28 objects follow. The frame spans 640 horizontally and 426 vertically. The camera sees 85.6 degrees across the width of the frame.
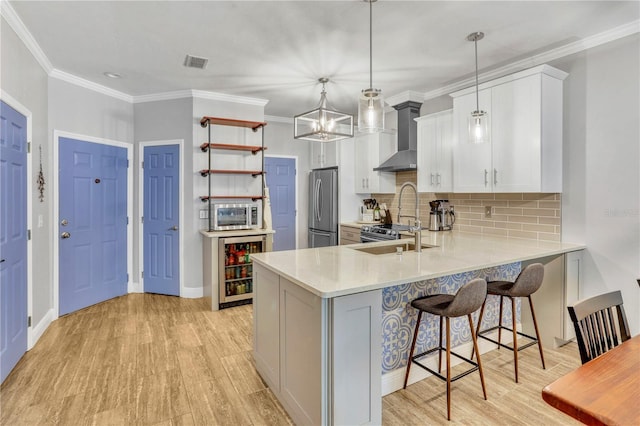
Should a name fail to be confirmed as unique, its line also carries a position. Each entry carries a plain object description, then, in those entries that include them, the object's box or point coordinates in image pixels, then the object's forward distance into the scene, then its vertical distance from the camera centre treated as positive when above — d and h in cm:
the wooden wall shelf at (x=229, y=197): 445 +17
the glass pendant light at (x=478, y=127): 270 +65
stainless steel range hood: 450 +97
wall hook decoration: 329 +26
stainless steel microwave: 439 -8
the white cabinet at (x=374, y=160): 506 +75
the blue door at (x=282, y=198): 594 +21
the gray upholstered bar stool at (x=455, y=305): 203 -60
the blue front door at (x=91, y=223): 384 -16
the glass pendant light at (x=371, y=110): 236 +69
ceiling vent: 339 +149
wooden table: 96 -55
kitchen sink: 299 -34
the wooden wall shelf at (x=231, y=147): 436 +82
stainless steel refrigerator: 548 +5
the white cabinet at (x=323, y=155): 550 +92
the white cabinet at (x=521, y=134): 306 +70
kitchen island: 174 -62
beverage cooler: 410 -70
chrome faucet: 273 -20
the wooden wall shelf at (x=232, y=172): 438 +50
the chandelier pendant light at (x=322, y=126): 288 +71
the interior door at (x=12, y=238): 249 -21
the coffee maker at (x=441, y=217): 424 -9
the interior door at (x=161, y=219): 456 -12
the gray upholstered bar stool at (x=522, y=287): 241 -56
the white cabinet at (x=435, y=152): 393 +69
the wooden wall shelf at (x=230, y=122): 430 +113
